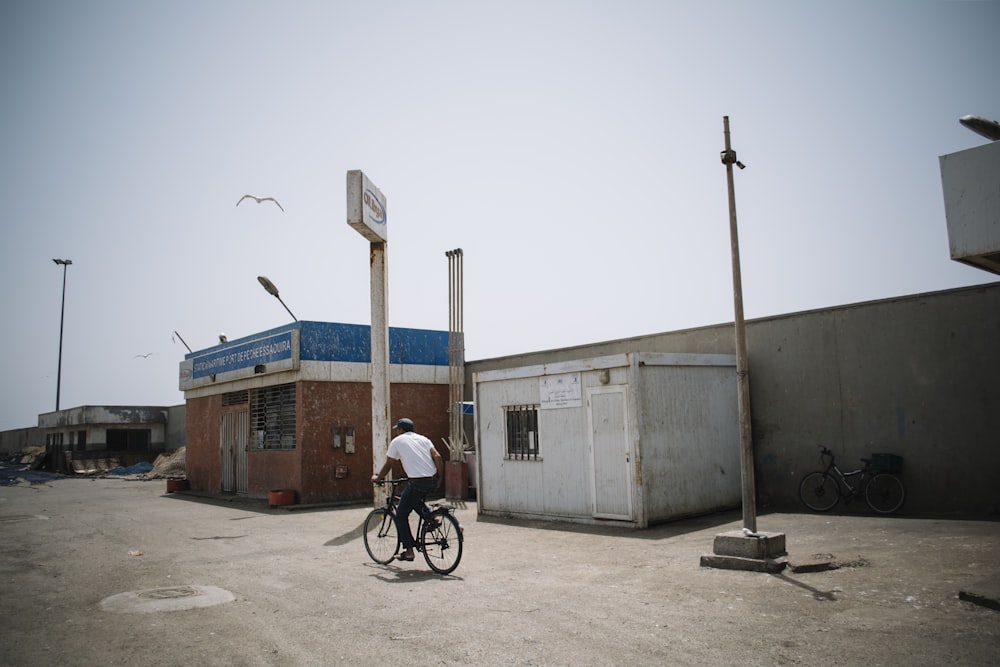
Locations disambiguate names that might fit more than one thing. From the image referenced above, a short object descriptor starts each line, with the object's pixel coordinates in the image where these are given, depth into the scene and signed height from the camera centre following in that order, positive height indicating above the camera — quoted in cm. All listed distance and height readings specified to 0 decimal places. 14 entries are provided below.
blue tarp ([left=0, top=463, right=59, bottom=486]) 3353 -151
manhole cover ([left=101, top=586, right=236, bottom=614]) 734 -166
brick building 1892 +103
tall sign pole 1519 +341
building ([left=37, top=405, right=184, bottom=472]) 3934 +64
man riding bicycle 908 -45
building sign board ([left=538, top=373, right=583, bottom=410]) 1342 +83
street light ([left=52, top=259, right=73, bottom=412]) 5409 +1365
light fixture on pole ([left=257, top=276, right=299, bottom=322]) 2155 +463
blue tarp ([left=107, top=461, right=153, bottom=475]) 3700 -129
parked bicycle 1288 -110
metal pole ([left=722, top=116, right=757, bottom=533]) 896 +62
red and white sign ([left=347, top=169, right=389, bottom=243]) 1552 +505
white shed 1248 -10
